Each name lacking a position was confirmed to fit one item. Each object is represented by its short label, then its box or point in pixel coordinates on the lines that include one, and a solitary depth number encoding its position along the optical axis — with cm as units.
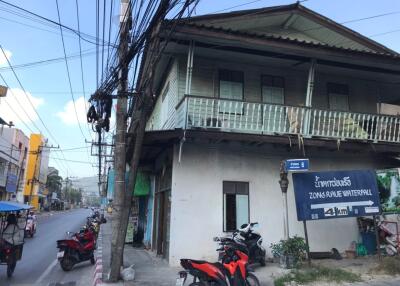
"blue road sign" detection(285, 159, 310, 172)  914
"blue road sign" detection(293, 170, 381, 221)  952
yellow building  5262
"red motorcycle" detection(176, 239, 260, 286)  631
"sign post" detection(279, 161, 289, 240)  980
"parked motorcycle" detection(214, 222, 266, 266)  937
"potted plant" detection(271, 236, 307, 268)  934
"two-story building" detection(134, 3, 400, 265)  1020
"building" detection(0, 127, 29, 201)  3741
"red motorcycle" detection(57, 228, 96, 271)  1016
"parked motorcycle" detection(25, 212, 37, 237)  1842
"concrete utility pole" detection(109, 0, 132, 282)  796
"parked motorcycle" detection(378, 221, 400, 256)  1036
